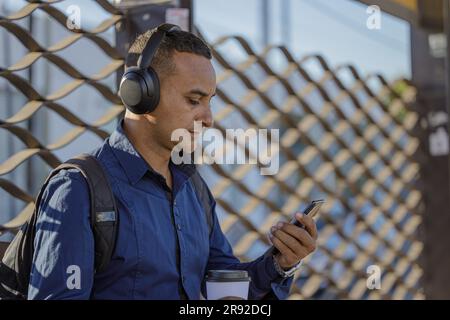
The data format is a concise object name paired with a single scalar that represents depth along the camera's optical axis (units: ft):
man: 12.55
